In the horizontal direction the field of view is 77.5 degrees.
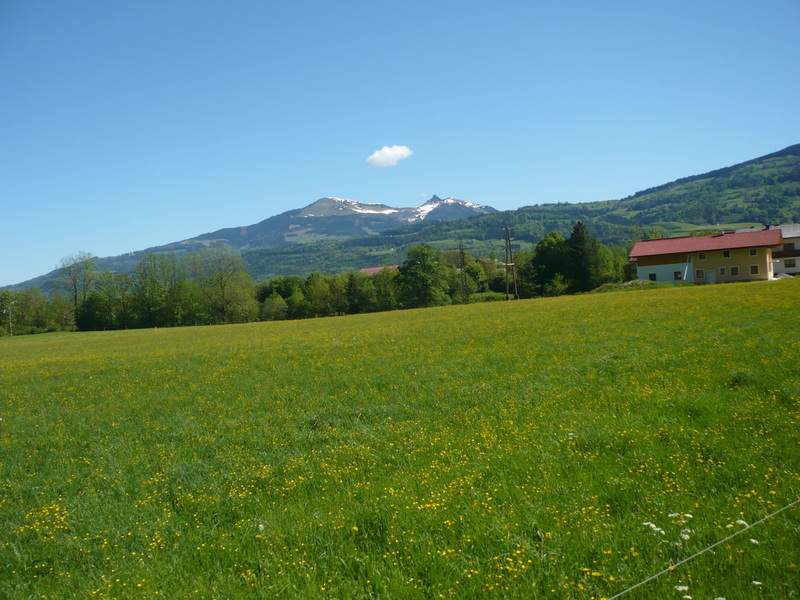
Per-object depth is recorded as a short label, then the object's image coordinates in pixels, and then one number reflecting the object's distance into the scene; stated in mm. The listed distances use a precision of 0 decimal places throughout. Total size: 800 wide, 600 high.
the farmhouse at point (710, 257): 77125
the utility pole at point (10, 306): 99750
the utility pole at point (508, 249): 83375
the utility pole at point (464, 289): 112312
